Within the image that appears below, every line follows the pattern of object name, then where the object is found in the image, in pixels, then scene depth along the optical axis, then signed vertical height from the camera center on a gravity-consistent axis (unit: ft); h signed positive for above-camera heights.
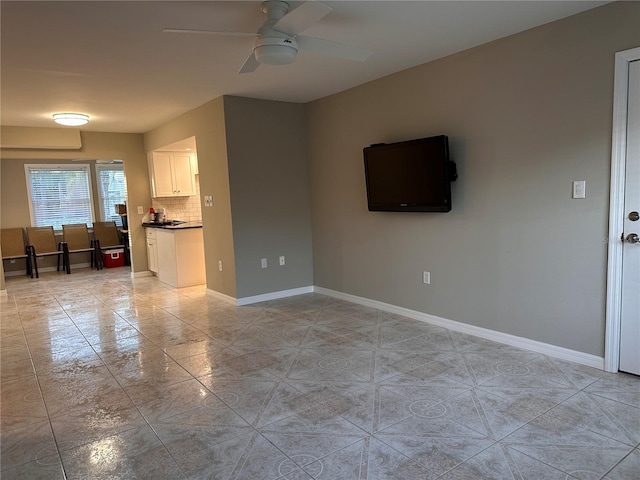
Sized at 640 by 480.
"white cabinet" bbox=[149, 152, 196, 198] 22.50 +1.50
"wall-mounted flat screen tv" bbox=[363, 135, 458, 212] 11.78 +0.44
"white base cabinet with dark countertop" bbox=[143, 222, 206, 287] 20.01 -2.46
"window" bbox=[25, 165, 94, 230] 26.96 +0.86
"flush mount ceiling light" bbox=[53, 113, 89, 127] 16.83 +3.51
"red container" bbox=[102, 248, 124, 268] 27.84 -3.42
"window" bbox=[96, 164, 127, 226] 29.66 +1.11
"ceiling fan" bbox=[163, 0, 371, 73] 7.64 +2.96
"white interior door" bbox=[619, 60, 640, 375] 8.63 -1.32
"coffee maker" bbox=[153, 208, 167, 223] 23.19 -0.67
